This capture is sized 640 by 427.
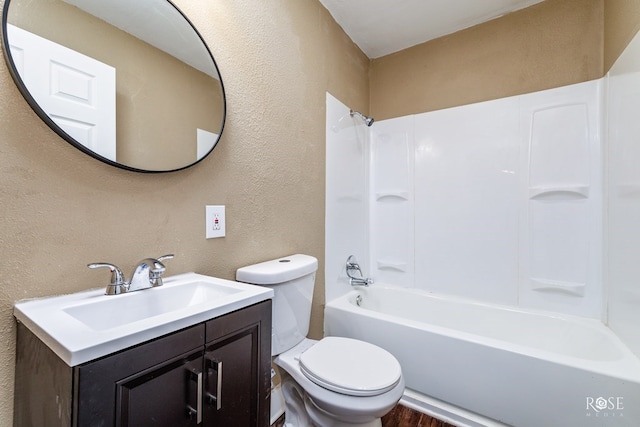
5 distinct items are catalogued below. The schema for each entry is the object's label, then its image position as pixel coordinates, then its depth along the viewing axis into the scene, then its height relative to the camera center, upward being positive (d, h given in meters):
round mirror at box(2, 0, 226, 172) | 0.74 +0.43
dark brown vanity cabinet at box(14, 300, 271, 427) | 0.52 -0.38
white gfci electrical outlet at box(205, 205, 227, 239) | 1.16 -0.04
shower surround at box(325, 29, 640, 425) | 1.46 +0.08
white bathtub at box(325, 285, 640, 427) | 1.18 -0.76
